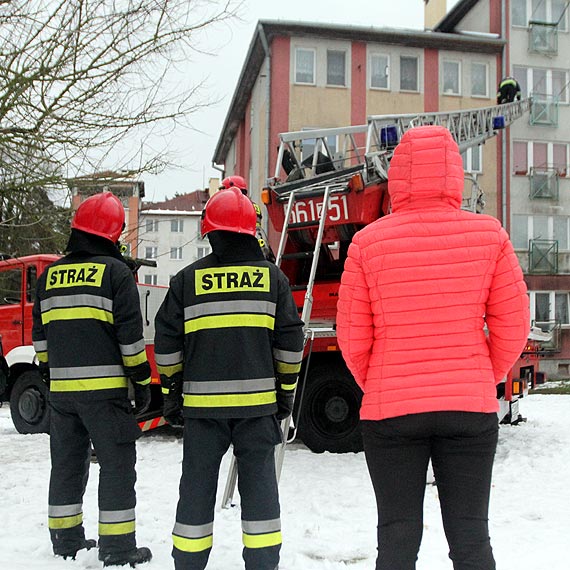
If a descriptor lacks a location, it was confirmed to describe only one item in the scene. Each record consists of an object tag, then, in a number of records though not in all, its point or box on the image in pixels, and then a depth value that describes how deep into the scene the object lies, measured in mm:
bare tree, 5309
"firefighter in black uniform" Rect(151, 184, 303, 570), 3076
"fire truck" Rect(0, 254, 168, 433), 8039
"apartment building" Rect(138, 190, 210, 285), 50938
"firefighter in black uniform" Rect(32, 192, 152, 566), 3434
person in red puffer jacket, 2312
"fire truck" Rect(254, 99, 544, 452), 6547
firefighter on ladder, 18531
